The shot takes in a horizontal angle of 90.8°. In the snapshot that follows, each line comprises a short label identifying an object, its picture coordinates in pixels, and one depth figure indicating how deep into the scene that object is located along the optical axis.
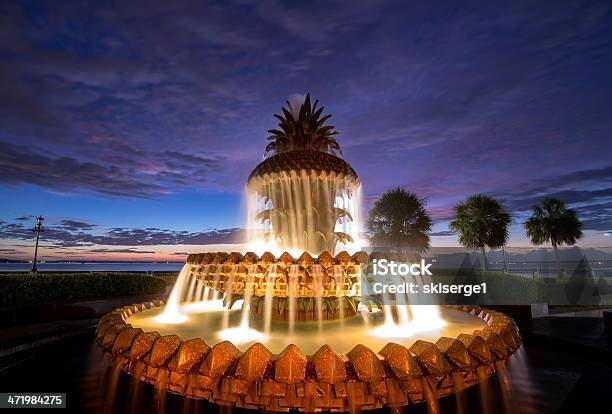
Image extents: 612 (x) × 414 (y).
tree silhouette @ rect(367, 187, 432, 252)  37.47
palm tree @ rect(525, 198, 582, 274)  38.94
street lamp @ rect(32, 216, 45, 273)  32.62
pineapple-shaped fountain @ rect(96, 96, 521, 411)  3.63
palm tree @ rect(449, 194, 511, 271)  34.97
